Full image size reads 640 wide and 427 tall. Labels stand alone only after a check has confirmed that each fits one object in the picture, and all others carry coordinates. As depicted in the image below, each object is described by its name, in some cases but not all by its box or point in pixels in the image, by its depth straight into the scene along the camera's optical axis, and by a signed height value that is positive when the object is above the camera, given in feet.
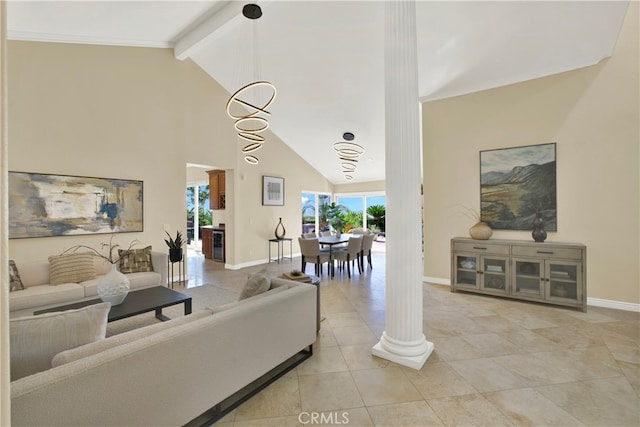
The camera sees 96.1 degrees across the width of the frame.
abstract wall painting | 13.05 +0.48
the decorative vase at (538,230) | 13.94 -0.89
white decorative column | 8.84 +0.73
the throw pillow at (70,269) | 12.42 -2.39
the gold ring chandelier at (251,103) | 13.17 +8.35
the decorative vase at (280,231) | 26.12 -1.62
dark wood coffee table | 9.47 -3.19
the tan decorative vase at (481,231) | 15.19 -1.00
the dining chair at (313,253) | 18.84 -2.70
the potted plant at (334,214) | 29.91 -0.10
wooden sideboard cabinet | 12.90 -2.82
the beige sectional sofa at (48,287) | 10.66 -3.03
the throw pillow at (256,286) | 8.68 -2.20
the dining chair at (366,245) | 21.06 -2.38
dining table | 19.83 -2.01
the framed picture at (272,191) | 24.82 +2.02
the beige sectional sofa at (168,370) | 4.12 -2.79
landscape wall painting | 14.29 +1.34
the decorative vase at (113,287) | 9.71 -2.49
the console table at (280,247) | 25.72 -3.14
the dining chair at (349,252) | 19.81 -2.70
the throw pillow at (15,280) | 11.28 -2.60
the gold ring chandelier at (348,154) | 22.94 +4.88
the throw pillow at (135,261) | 14.29 -2.38
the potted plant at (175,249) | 17.29 -2.12
